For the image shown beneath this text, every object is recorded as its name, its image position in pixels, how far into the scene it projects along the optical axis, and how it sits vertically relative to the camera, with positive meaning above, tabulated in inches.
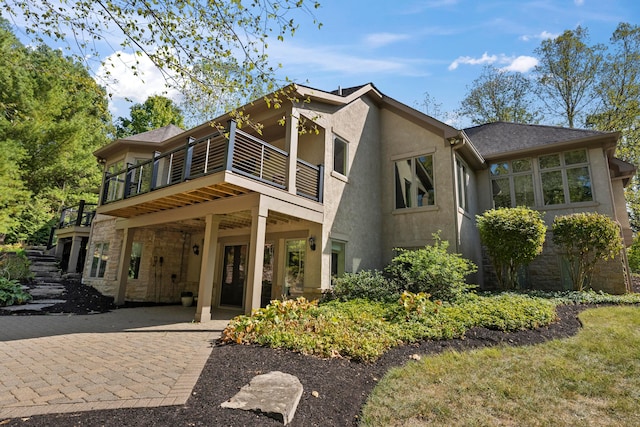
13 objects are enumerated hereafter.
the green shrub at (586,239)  356.2 +47.6
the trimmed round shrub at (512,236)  361.7 +49.7
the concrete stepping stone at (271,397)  117.3 -45.4
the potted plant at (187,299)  458.0 -34.4
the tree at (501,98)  864.9 +481.6
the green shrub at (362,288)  322.3 -9.8
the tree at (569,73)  776.9 +495.6
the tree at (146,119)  1107.3 +509.2
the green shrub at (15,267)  452.4 +2.1
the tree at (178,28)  173.8 +131.3
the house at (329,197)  323.9 +91.2
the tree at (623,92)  735.7 +427.0
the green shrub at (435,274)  308.0 +5.3
